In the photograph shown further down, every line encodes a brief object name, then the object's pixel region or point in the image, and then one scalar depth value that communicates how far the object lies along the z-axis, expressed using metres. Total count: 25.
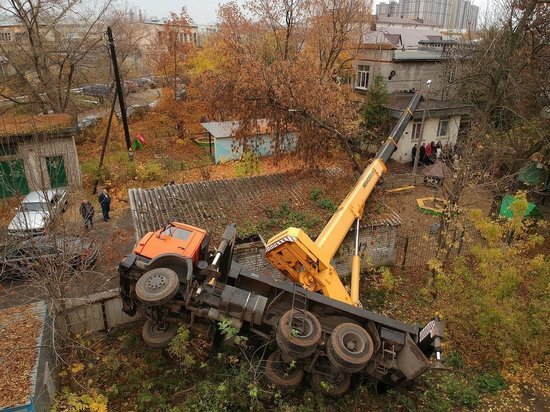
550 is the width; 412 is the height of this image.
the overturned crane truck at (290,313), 7.05
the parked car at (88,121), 29.78
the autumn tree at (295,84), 15.73
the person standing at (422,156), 24.30
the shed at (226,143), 21.72
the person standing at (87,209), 12.39
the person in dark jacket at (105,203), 16.62
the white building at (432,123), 24.31
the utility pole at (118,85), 16.83
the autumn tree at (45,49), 22.08
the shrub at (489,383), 8.56
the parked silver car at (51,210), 7.08
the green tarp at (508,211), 12.84
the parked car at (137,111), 35.03
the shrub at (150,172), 21.42
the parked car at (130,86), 37.12
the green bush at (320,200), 13.34
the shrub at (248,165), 19.62
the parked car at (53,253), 7.25
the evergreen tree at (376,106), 24.05
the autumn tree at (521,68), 13.87
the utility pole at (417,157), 20.65
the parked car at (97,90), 38.59
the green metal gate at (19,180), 16.71
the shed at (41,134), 17.12
